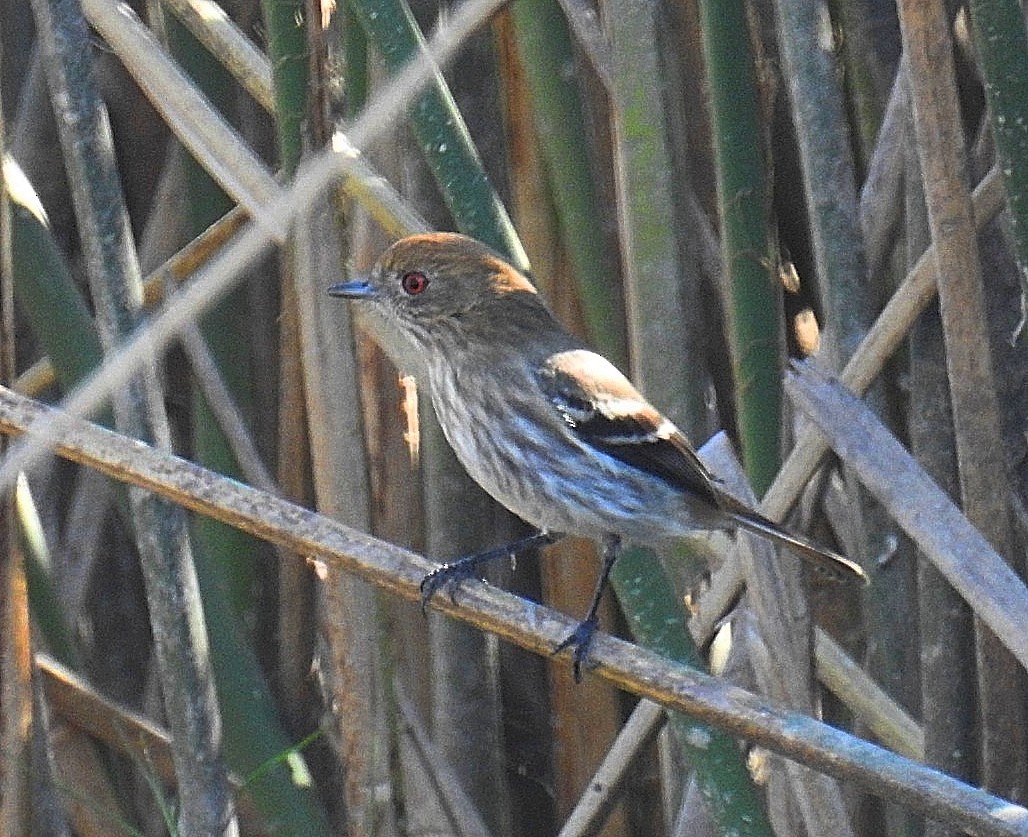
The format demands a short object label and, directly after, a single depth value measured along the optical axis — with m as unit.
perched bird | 5.15
